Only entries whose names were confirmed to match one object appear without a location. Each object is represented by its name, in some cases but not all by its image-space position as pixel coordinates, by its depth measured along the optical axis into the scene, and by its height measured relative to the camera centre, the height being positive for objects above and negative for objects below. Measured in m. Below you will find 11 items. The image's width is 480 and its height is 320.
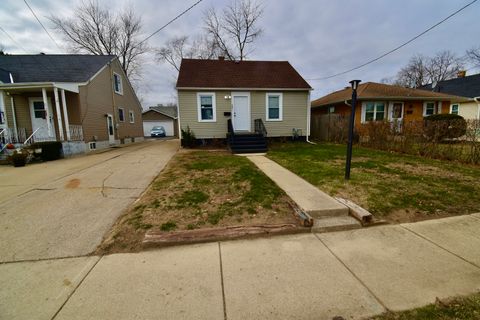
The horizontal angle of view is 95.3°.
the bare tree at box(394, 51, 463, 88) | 33.22 +8.65
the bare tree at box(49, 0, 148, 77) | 22.11 +10.28
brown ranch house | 14.78 +1.77
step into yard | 3.22 -1.26
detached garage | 33.59 +1.84
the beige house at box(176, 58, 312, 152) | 11.59 +1.62
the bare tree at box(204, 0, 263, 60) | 21.25 +10.50
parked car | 29.55 +0.13
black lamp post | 4.72 +0.29
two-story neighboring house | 10.51 +1.97
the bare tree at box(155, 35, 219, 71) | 26.58 +10.03
